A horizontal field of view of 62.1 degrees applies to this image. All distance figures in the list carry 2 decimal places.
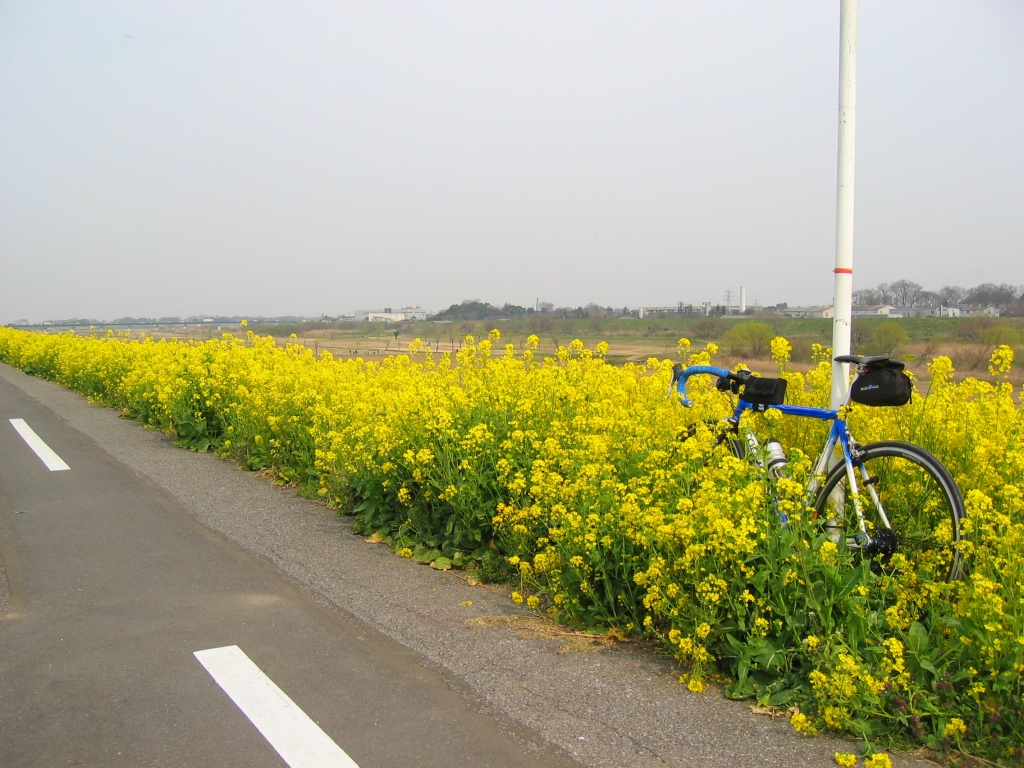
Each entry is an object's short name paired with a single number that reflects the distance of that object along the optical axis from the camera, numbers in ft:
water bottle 16.73
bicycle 14.16
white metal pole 17.25
